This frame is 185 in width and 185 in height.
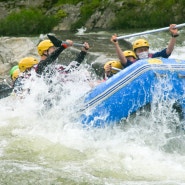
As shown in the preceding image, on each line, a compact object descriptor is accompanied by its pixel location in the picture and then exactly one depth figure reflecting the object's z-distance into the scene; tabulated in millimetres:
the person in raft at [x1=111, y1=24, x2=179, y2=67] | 16389
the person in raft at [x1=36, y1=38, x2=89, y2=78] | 16758
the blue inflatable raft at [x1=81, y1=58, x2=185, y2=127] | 14086
